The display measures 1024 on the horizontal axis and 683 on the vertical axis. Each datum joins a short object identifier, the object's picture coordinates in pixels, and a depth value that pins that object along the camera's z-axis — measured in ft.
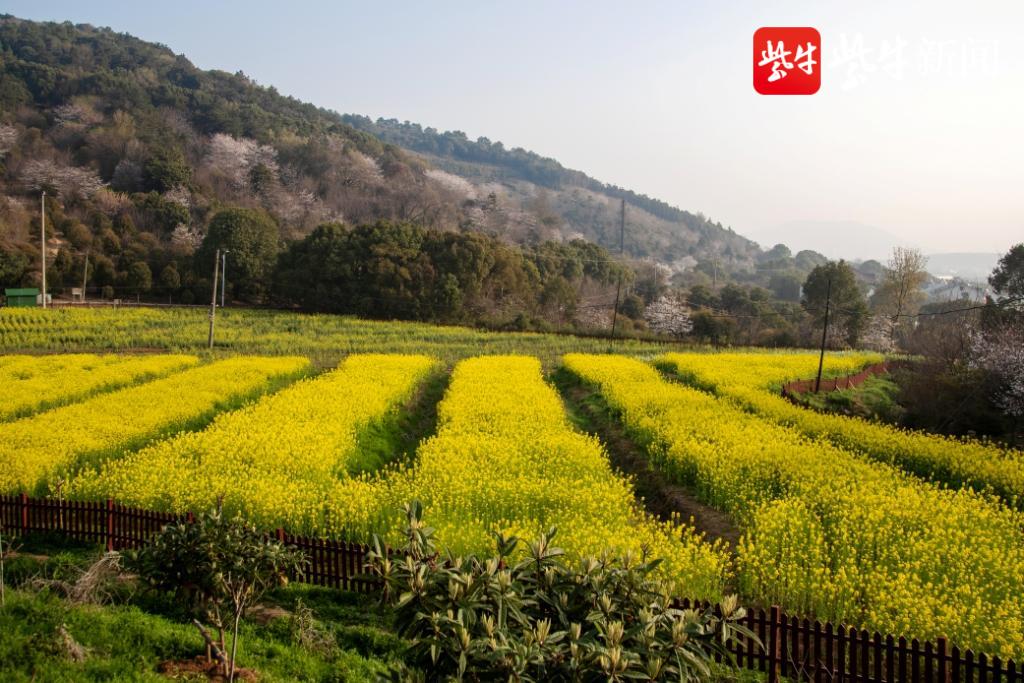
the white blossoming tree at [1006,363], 67.82
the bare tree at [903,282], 203.51
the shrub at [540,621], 13.91
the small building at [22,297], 143.94
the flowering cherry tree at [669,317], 215.10
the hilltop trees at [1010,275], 138.10
